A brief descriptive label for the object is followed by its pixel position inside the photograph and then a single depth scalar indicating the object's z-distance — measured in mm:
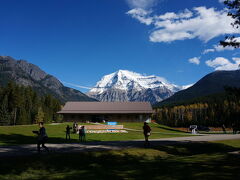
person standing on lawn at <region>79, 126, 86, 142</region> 23172
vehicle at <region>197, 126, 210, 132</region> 54700
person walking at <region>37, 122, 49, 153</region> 14141
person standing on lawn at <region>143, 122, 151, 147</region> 17859
